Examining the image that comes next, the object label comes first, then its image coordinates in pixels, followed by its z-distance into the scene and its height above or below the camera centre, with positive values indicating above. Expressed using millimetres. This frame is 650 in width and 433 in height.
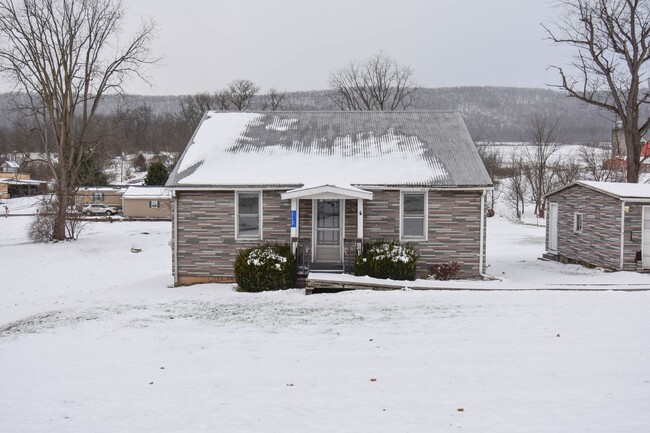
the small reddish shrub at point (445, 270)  15742 -1990
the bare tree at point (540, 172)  49375 +3077
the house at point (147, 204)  50188 -557
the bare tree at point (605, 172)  45094 +2988
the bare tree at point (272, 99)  67250 +12954
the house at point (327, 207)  16031 -179
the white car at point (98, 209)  51512 -1138
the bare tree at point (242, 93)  64688 +13045
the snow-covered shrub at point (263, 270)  14812 -1953
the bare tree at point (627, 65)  28562 +7727
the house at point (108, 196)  56594 +154
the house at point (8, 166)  88869 +4981
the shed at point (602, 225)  17844 -713
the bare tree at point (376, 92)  55125 +11475
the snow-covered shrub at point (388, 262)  14719 -1680
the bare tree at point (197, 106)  69188 +12264
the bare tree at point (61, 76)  31906 +7501
